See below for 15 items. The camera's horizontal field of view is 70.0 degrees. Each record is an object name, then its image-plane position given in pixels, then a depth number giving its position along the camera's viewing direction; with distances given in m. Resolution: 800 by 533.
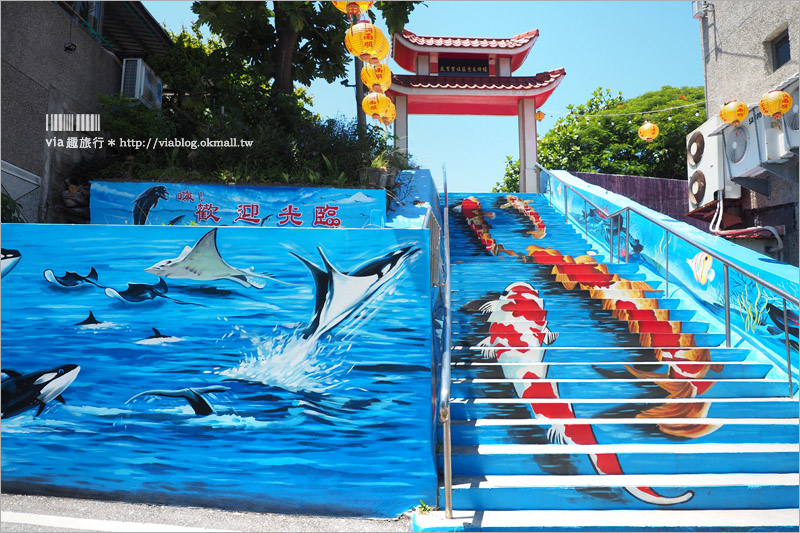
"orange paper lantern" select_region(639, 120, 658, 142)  14.58
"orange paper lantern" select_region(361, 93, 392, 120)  10.24
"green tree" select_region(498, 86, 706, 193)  20.41
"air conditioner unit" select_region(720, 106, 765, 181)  10.41
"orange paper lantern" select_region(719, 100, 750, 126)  10.73
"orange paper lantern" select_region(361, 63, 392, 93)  9.81
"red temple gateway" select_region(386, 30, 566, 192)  15.33
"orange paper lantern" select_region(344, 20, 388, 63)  7.84
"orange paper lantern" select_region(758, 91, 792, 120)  9.48
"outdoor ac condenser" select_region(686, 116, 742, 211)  11.77
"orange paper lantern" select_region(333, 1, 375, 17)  6.57
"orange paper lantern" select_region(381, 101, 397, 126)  10.59
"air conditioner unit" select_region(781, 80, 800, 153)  9.47
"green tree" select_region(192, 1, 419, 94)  10.52
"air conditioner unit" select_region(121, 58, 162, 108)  10.06
